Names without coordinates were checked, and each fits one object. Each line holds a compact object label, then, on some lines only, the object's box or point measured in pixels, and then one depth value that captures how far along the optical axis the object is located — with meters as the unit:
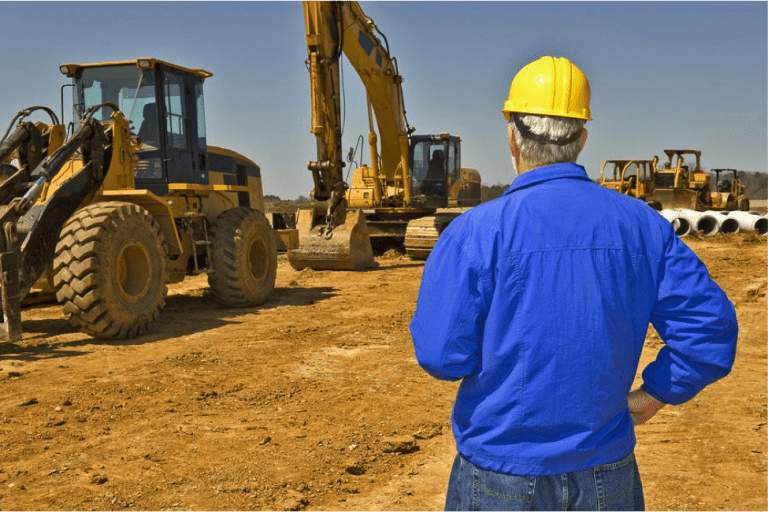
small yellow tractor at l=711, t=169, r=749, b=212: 28.75
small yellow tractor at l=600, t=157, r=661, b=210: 25.50
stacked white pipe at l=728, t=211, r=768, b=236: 22.94
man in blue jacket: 1.84
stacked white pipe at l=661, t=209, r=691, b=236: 23.33
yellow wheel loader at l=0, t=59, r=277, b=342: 8.02
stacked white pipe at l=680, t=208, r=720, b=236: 23.13
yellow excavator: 14.62
